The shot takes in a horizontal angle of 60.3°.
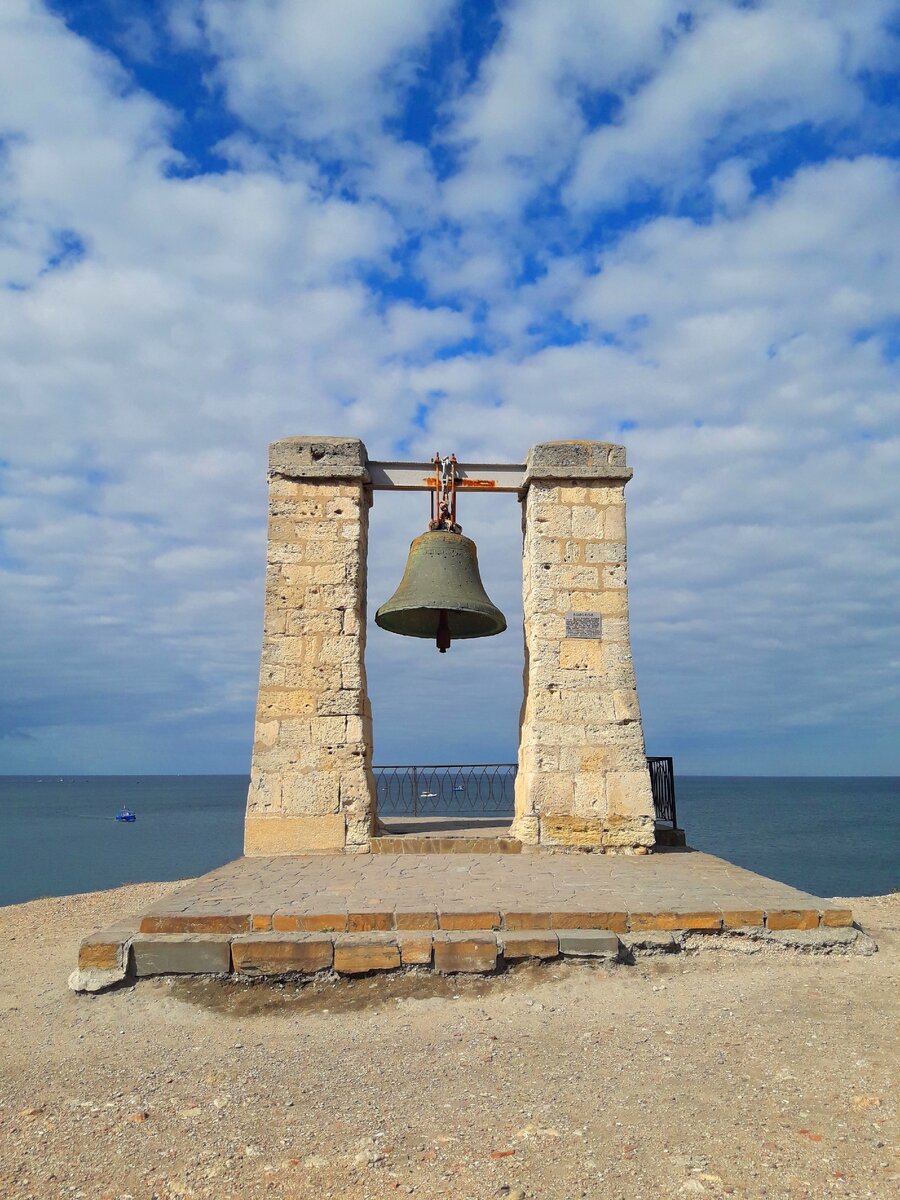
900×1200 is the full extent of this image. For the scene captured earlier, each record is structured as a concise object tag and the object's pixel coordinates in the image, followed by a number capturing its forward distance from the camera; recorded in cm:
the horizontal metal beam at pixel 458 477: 700
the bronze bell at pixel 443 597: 622
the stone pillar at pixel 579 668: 625
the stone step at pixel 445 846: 620
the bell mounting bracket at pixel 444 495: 682
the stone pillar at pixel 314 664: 624
